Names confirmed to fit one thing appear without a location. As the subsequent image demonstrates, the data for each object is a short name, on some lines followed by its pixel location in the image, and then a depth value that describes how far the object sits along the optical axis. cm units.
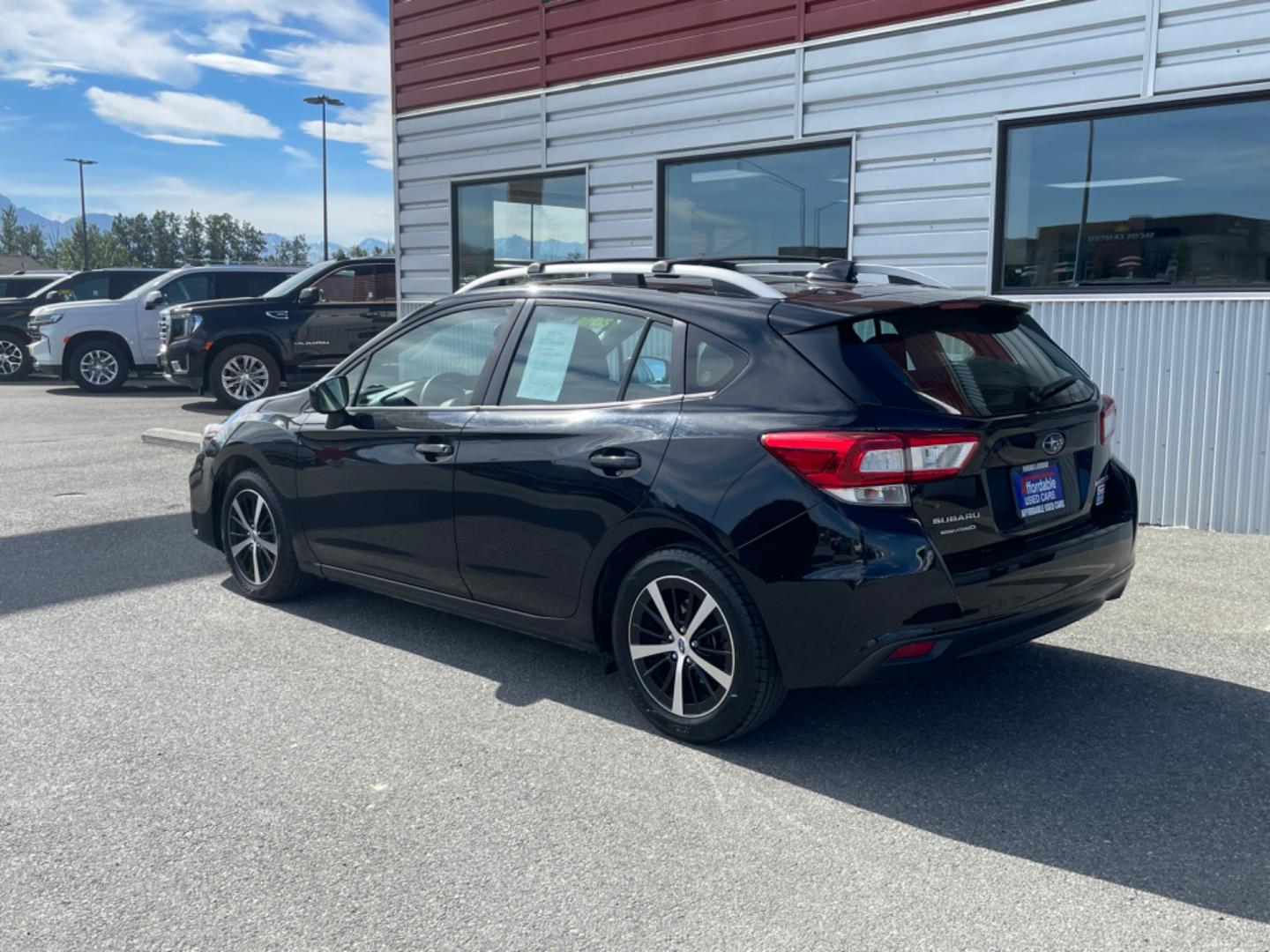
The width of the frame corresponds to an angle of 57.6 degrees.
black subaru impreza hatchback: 357
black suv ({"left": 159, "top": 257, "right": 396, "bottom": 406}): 1477
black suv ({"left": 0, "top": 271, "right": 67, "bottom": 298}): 2223
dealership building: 697
